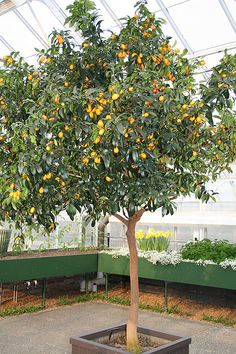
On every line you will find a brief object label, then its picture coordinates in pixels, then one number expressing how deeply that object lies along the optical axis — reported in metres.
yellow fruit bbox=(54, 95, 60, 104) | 2.41
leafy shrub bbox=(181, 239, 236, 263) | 6.14
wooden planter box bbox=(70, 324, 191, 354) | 3.32
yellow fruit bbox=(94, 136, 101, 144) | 2.33
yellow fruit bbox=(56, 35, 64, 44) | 2.98
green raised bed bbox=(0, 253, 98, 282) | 6.09
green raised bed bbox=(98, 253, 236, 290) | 5.86
